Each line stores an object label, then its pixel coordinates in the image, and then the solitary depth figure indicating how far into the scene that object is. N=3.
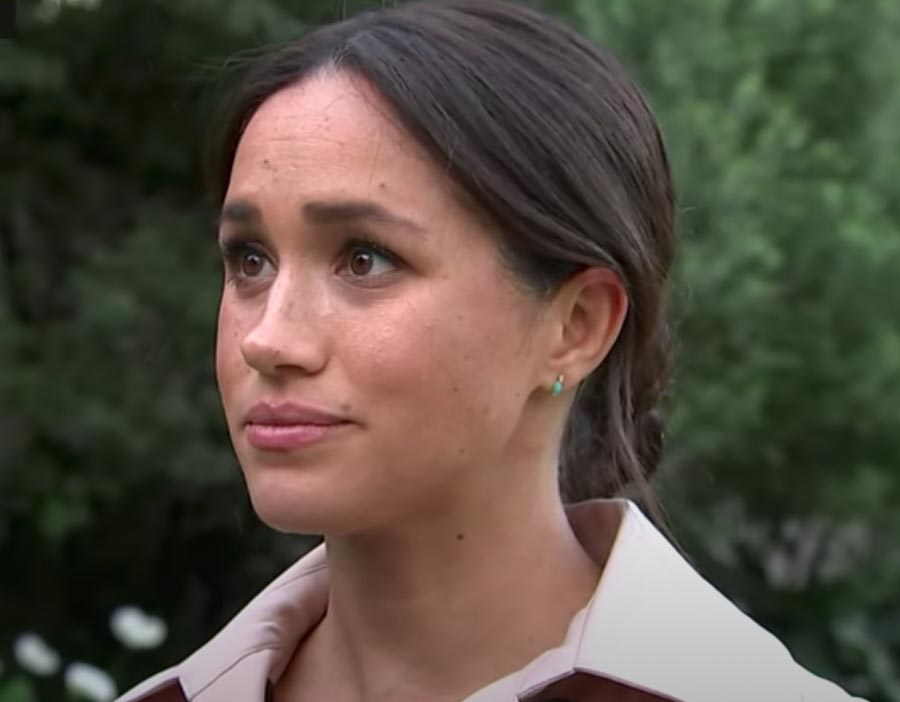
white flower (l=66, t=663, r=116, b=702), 4.21
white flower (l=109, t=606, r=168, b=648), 4.43
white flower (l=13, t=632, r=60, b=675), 4.43
